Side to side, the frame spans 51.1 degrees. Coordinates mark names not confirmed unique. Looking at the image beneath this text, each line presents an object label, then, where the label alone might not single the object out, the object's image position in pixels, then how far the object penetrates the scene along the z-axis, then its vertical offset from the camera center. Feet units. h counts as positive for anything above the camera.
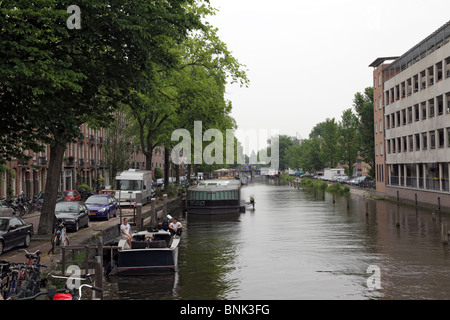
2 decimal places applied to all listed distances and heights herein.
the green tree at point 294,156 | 519.19 +14.70
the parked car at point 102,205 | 102.63 -7.60
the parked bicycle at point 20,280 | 37.68 -8.91
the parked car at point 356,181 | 274.24 -7.96
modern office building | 140.87 +15.72
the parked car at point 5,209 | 108.02 -8.30
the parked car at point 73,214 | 81.66 -7.51
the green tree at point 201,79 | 113.19 +22.94
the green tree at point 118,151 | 184.96 +8.09
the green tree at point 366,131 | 261.85 +20.37
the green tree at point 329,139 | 348.38 +21.50
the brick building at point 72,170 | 149.38 +1.04
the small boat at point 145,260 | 59.31 -11.27
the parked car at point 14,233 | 59.32 -7.86
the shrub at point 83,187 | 187.01 -5.92
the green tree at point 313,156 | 395.55 +10.33
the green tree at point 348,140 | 314.14 +18.69
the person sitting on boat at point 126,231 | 65.86 -8.50
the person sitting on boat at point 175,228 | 80.02 -9.89
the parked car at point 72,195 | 141.74 -7.12
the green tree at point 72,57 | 51.55 +14.68
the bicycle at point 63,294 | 31.81 -8.75
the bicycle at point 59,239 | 60.75 -8.69
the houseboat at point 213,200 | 141.38 -9.02
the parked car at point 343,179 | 321.19 -7.81
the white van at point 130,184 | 136.87 -3.68
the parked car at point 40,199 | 126.71 -7.45
